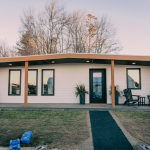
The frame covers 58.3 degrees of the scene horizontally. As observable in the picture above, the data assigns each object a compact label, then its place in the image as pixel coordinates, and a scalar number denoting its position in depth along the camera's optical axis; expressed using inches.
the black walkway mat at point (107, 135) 109.7
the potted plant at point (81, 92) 296.6
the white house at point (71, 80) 308.2
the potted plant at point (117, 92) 289.0
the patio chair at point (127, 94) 280.5
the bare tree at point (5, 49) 798.3
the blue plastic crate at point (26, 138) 111.2
